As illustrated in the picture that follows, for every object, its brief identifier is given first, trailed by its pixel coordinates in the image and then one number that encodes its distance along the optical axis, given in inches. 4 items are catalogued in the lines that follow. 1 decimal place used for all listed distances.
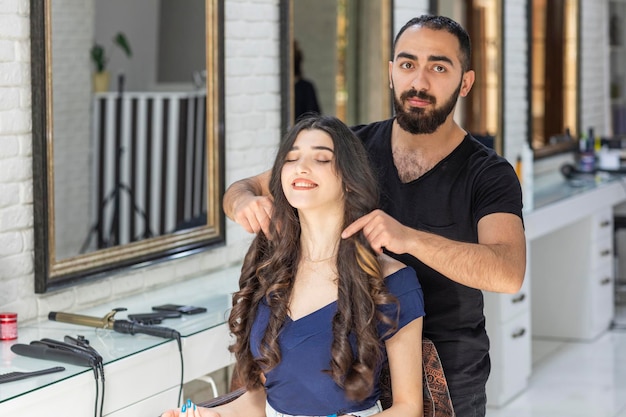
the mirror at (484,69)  215.0
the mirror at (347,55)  176.1
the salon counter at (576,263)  209.2
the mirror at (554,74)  237.8
